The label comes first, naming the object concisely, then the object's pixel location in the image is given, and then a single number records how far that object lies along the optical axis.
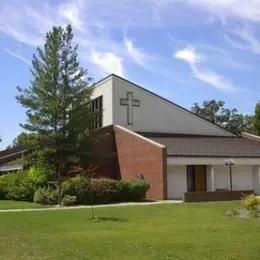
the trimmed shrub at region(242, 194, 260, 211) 20.30
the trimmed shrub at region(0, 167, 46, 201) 31.72
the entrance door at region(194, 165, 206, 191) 37.12
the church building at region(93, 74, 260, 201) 34.19
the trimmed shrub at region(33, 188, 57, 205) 28.23
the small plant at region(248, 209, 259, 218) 19.05
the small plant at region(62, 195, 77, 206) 26.88
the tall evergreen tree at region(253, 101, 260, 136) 50.31
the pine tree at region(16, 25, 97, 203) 35.69
